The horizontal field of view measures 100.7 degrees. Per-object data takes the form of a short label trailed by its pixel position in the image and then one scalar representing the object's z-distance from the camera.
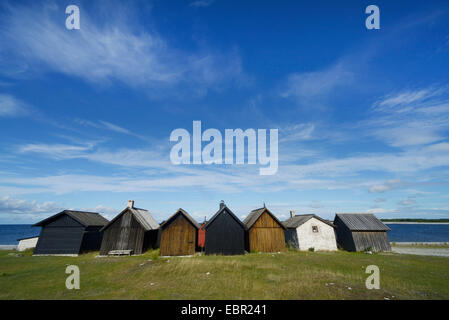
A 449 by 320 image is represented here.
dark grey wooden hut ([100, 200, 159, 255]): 26.80
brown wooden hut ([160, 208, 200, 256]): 26.05
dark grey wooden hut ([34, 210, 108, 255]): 27.38
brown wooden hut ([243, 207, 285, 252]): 29.55
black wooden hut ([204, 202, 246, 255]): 26.80
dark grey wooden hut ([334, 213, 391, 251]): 31.64
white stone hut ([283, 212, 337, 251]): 31.80
